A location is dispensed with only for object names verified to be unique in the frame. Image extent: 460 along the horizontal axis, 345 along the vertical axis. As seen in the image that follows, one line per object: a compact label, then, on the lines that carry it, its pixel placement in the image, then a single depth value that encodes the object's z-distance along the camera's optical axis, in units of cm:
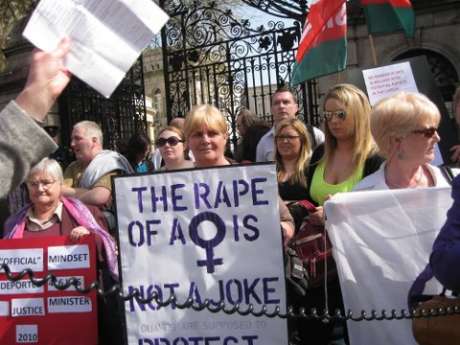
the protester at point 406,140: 310
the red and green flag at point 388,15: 610
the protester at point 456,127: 322
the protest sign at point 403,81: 507
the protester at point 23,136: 146
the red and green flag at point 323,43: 565
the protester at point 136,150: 784
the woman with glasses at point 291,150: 440
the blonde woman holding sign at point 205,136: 381
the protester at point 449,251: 217
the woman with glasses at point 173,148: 533
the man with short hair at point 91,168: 511
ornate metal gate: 1012
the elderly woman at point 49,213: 411
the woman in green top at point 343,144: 378
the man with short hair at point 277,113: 582
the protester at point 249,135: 655
